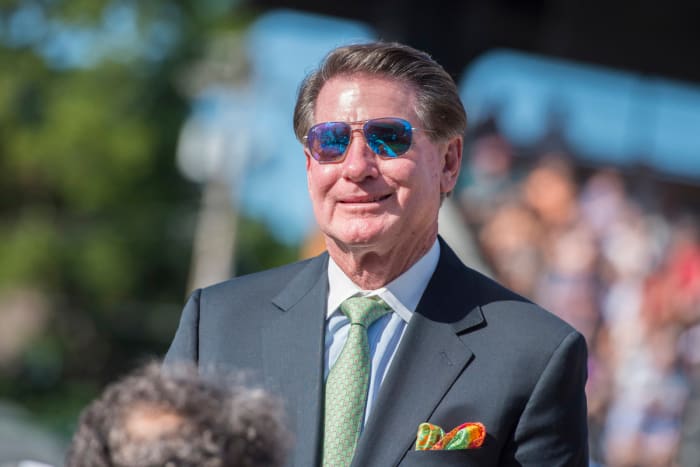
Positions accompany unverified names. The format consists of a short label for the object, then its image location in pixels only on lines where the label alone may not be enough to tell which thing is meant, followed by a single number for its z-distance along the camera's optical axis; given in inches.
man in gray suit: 210.7
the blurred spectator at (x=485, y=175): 750.5
